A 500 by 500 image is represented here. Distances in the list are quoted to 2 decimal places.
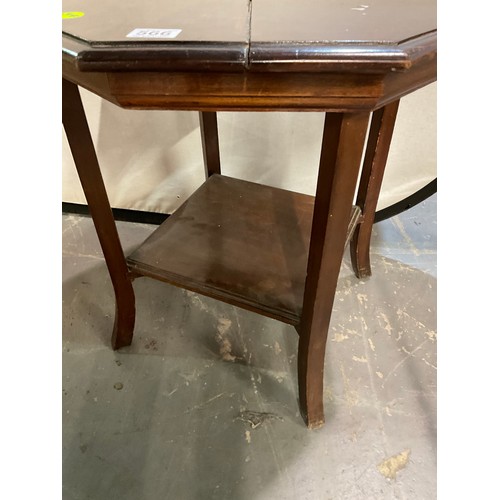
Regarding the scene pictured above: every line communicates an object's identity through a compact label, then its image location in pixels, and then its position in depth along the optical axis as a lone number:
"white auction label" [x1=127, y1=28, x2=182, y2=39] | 0.44
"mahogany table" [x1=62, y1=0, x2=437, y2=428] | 0.41
